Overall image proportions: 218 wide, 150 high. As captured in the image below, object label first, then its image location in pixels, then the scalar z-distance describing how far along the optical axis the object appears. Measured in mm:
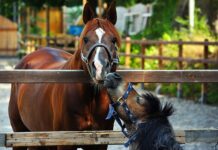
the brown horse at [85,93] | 7099
